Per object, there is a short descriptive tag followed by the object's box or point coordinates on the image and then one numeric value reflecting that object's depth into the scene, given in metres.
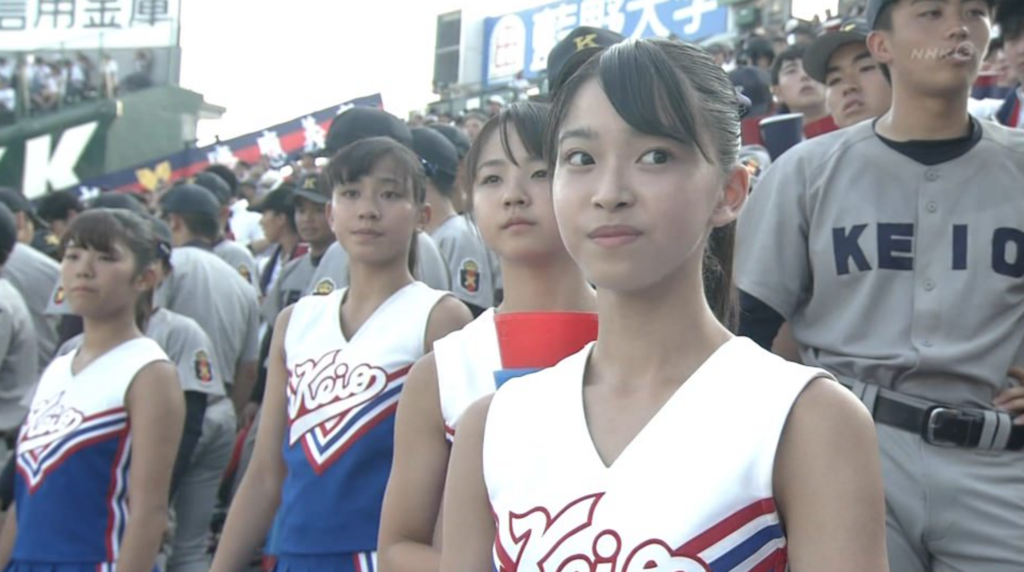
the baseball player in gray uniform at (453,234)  5.25
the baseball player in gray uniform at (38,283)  6.85
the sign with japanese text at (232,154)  19.70
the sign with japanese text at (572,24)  23.78
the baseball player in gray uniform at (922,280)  2.89
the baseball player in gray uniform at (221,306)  6.25
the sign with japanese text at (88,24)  25.47
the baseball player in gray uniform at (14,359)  5.79
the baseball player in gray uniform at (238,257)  7.57
